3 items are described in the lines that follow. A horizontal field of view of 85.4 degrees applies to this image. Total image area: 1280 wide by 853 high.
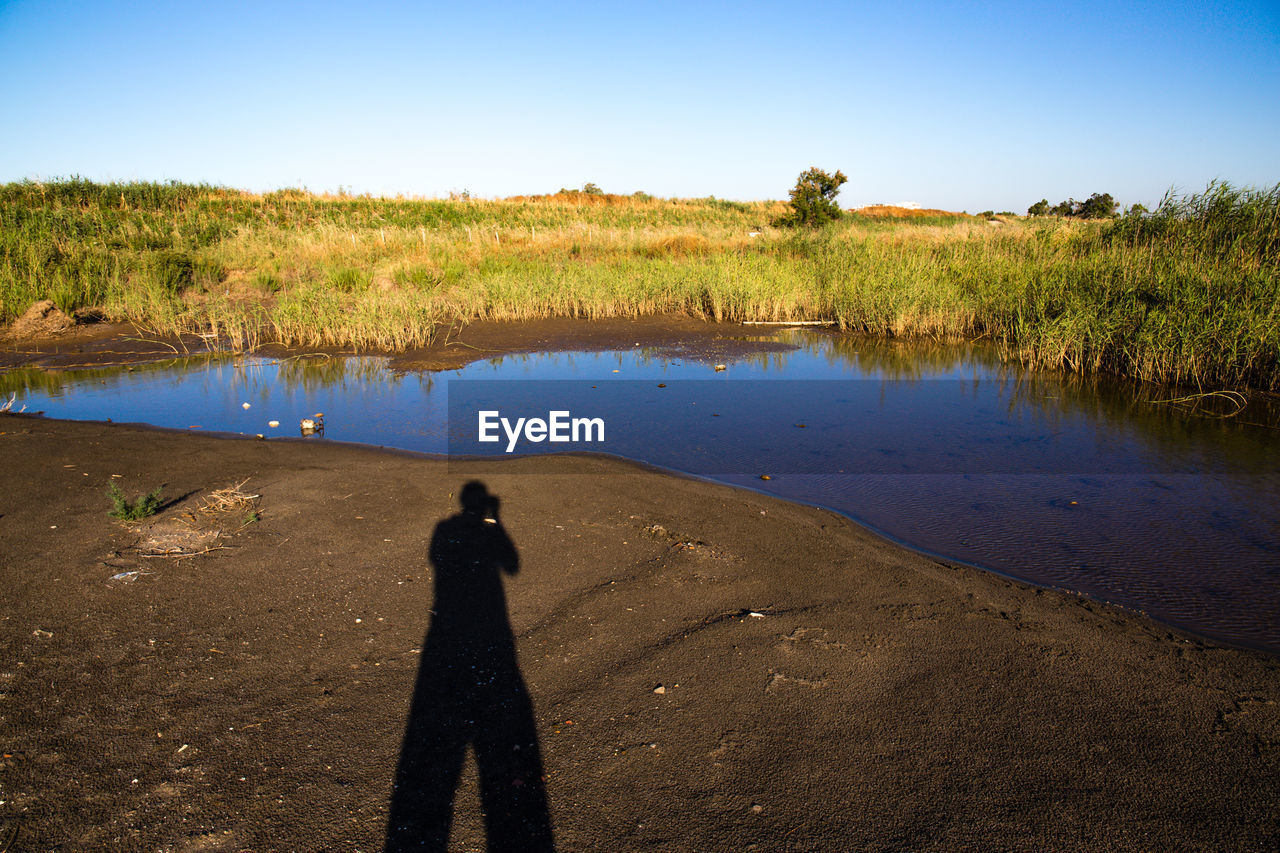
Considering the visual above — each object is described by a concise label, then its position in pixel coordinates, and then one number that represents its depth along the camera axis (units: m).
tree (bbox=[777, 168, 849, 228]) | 29.19
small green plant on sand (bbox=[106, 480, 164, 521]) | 4.27
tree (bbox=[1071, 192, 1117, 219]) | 35.97
